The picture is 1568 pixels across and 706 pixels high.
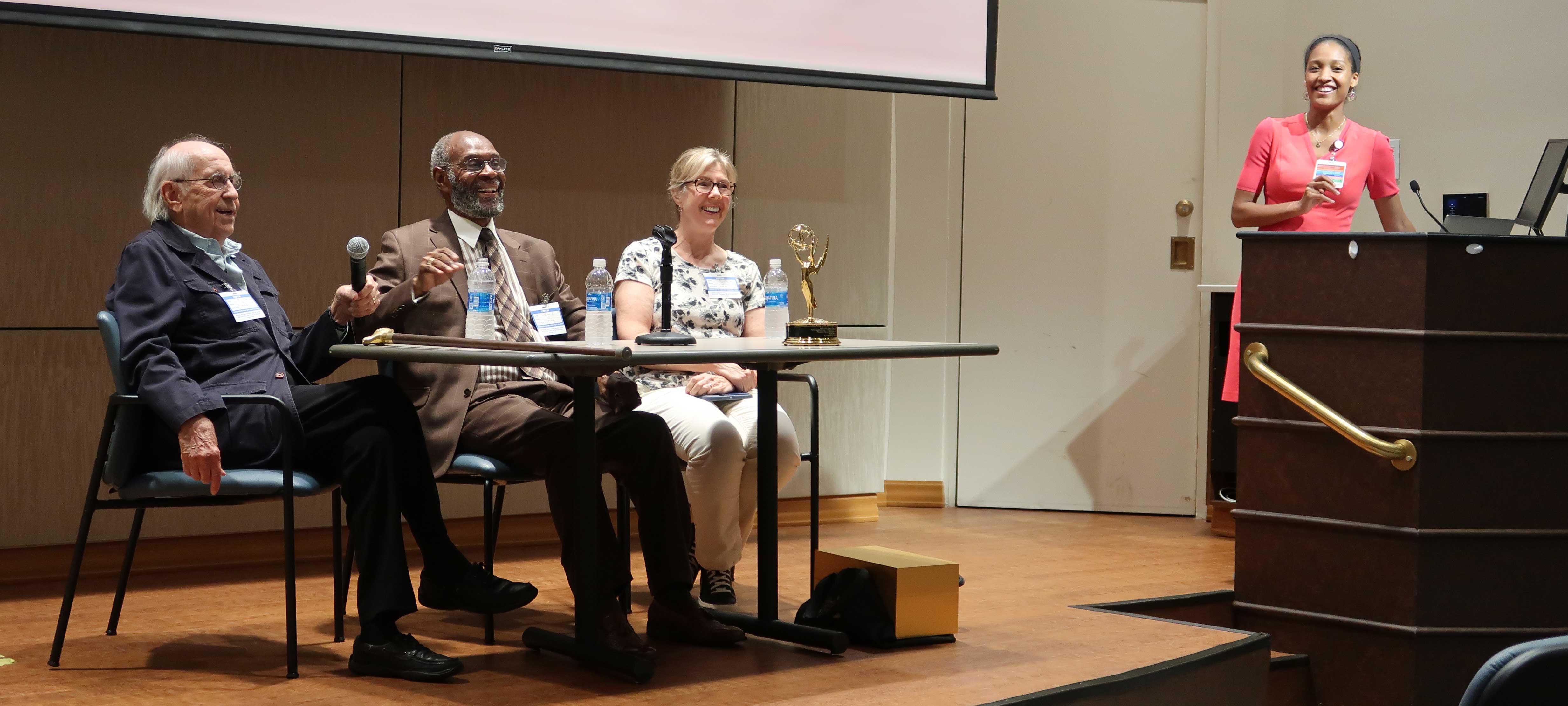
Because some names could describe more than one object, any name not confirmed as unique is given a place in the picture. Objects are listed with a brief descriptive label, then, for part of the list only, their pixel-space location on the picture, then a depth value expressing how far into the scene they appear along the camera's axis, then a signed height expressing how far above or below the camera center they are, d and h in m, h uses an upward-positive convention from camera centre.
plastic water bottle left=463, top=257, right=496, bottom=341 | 2.87 +0.04
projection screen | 3.58 +0.91
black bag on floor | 3.01 -0.63
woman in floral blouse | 3.29 -0.10
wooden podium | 3.31 -0.25
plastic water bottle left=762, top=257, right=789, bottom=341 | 3.17 +0.09
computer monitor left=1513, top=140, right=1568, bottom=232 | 3.68 +0.47
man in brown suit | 2.86 -0.16
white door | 5.30 +0.38
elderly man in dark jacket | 2.62 -0.14
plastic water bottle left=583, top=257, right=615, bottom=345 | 2.83 +0.05
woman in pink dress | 4.01 +0.58
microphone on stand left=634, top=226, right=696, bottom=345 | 2.77 +0.08
